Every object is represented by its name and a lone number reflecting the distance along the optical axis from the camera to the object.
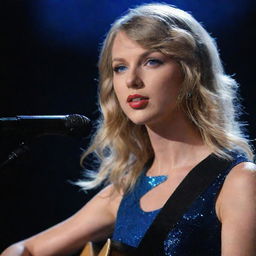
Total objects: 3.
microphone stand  4.10
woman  4.73
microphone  4.01
